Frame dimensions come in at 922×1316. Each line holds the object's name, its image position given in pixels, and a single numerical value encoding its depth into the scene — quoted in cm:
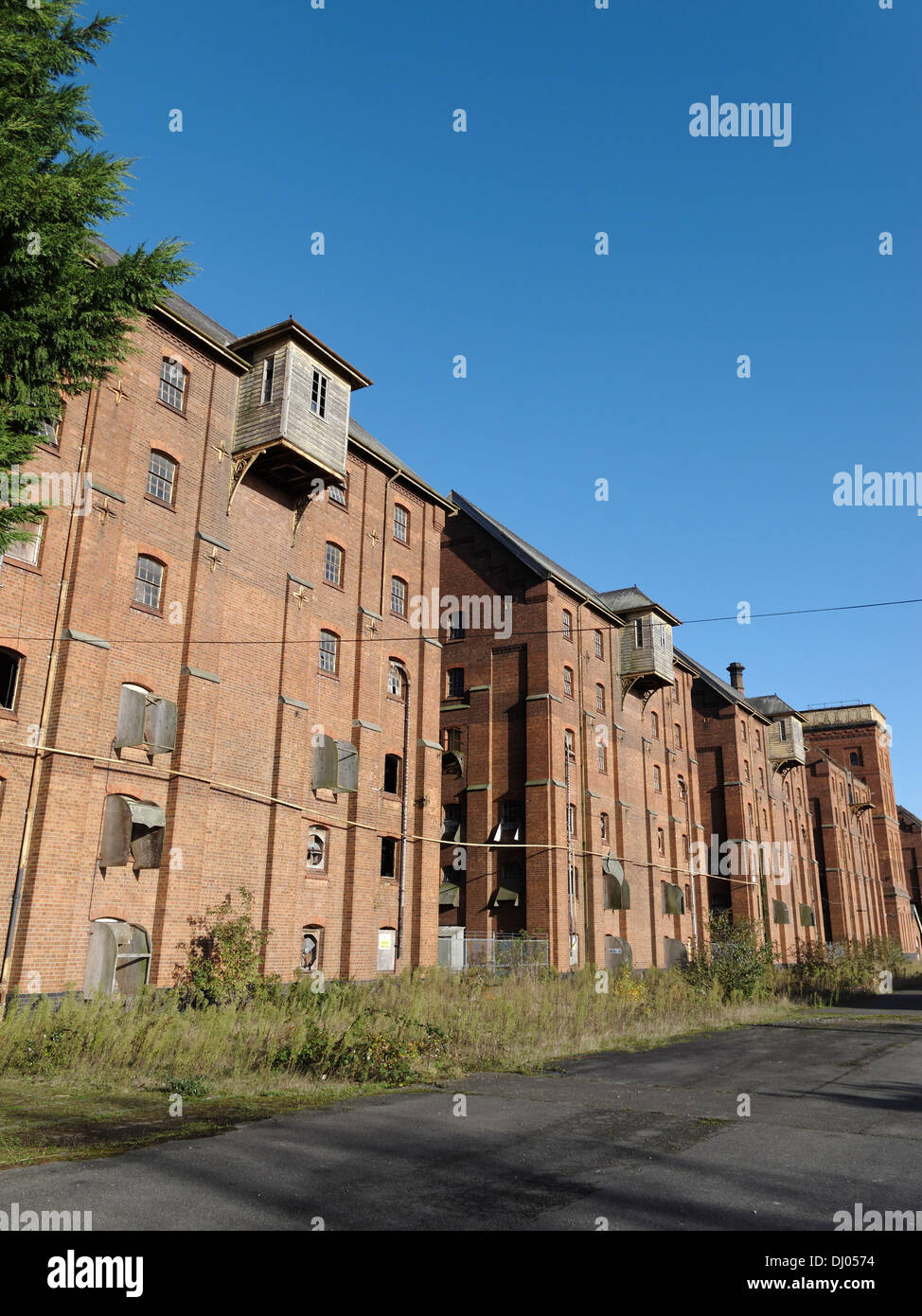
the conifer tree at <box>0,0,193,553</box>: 984
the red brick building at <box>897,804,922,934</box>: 9650
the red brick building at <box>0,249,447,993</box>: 1686
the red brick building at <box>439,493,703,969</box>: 3192
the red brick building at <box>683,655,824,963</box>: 4853
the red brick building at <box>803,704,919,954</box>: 7988
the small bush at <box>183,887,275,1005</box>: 1831
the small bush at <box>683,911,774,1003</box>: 2717
